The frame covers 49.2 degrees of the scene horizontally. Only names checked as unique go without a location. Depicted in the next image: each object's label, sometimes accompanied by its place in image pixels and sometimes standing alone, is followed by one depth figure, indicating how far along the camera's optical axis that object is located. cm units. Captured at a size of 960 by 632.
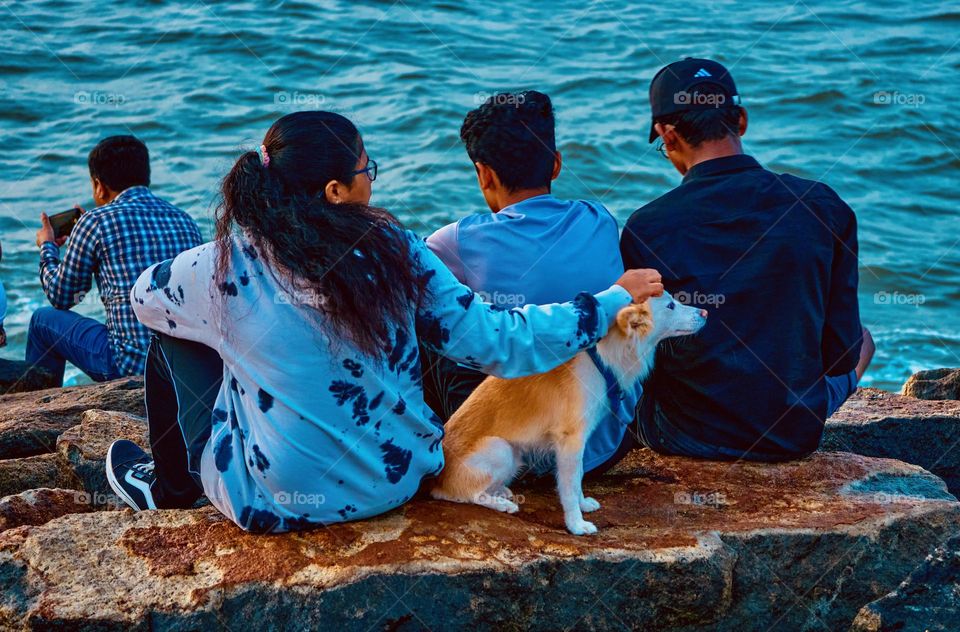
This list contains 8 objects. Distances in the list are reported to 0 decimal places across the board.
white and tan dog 396
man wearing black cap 432
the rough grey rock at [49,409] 574
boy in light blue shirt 408
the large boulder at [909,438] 548
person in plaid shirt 698
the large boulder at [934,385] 683
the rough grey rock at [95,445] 477
